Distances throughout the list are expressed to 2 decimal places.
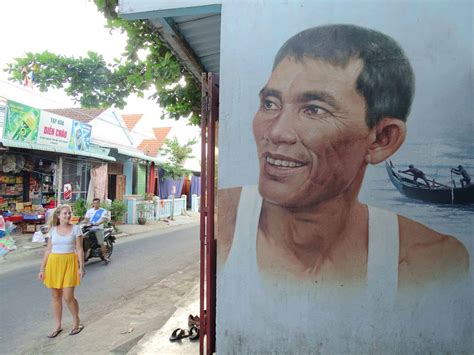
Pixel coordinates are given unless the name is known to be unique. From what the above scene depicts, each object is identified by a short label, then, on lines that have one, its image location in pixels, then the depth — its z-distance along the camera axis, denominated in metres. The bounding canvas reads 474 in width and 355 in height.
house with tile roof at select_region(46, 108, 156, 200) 17.55
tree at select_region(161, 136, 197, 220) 20.53
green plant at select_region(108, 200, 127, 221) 15.25
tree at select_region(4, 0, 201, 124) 4.96
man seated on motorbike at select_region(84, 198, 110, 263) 8.66
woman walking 4.57
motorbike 8.32
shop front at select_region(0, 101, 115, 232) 10.38
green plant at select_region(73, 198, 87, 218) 12.64
